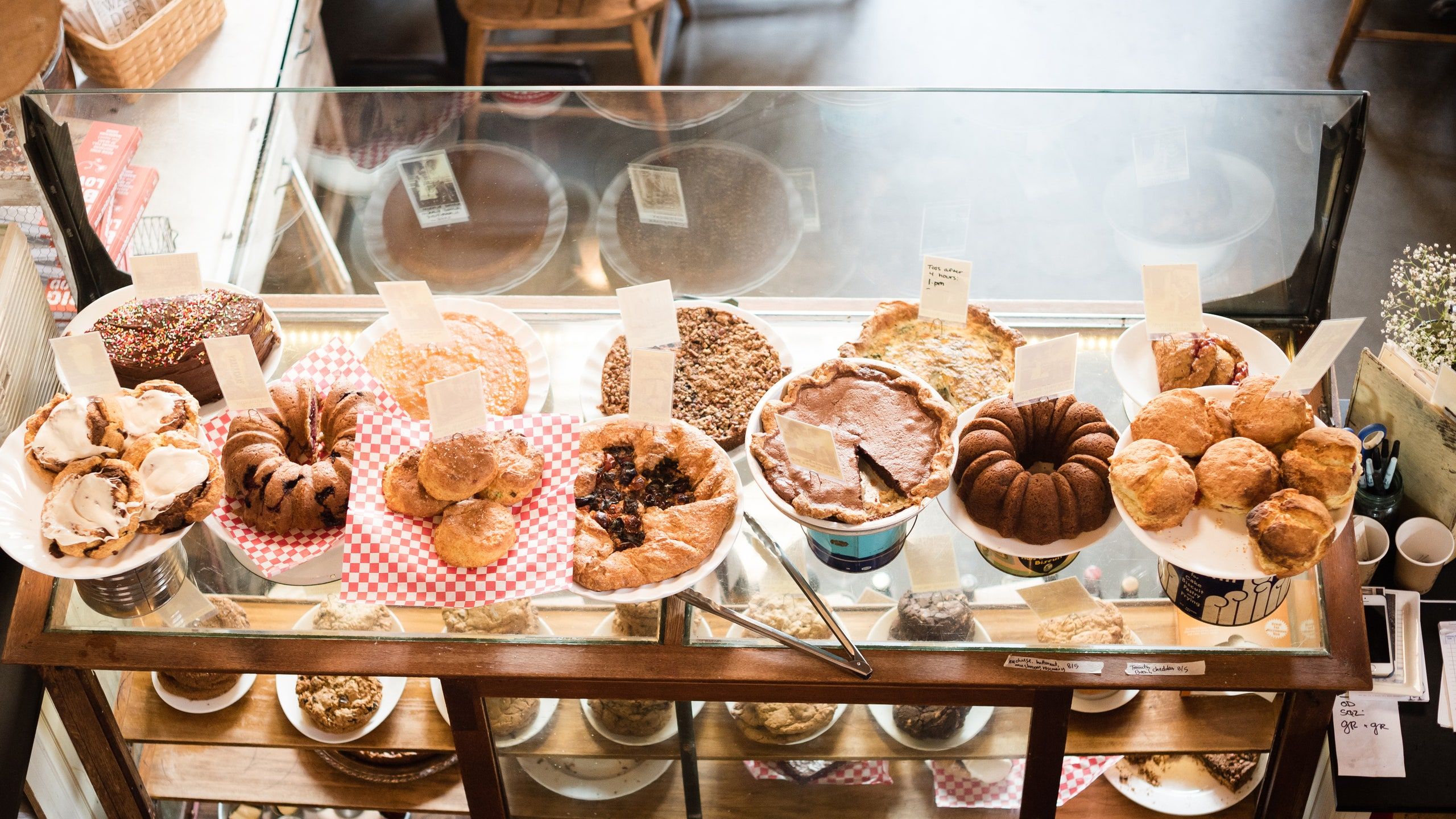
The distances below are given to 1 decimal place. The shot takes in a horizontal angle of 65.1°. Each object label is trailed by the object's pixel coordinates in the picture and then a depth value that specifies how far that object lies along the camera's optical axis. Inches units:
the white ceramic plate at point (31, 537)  87.4
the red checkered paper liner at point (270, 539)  91.7
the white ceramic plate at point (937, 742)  109.6
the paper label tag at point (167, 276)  103.7
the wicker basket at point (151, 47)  161.0
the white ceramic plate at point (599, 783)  112.3
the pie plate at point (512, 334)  108.0
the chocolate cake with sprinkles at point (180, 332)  100.5
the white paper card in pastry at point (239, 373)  96.5
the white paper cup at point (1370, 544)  109.3
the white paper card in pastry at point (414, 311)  102.0
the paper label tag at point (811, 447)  89.5
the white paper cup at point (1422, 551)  109.5
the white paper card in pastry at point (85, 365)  95.9
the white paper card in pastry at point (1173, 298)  98.1
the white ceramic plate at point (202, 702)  113.7
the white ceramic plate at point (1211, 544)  84.4
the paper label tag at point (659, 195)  125.6
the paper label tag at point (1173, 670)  90.0
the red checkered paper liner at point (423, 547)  87.4
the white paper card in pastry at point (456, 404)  89.5
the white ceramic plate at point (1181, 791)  116.8
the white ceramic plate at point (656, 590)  87.8
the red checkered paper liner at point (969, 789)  112.6
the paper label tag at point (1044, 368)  92.9
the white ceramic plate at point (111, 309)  104.1
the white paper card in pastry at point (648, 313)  103.0
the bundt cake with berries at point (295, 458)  91.9
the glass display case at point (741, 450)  92.4
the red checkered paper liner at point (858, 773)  114.7
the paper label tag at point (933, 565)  98.3
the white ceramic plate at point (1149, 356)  99.9
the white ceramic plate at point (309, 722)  112.0
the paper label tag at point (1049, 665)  90.8
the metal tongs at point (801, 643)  90.3
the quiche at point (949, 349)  104.2
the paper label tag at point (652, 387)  93.8
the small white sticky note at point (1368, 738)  106.6
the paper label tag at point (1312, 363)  88.3
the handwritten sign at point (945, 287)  103.9
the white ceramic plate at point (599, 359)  109.0
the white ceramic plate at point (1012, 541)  89.4
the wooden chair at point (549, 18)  206.7
